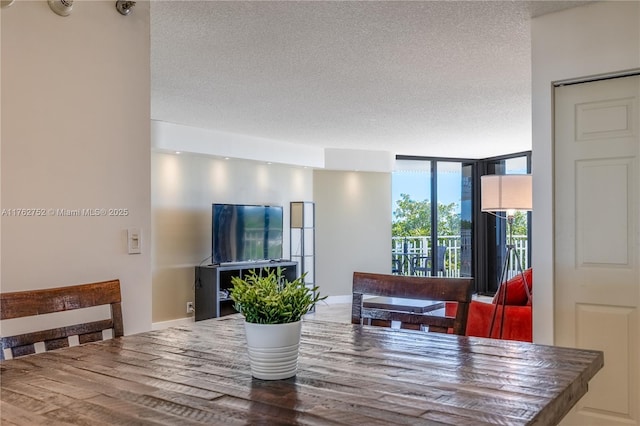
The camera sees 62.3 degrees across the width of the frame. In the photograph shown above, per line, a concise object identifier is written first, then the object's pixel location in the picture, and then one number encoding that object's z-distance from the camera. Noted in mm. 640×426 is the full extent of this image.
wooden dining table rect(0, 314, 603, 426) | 1056
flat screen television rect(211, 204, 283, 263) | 6402
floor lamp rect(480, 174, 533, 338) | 3697
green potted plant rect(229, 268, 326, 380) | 1273
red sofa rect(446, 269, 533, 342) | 3646
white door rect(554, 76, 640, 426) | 2668
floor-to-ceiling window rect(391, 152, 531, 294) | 8789
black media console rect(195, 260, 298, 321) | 6152
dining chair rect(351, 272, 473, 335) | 1833
